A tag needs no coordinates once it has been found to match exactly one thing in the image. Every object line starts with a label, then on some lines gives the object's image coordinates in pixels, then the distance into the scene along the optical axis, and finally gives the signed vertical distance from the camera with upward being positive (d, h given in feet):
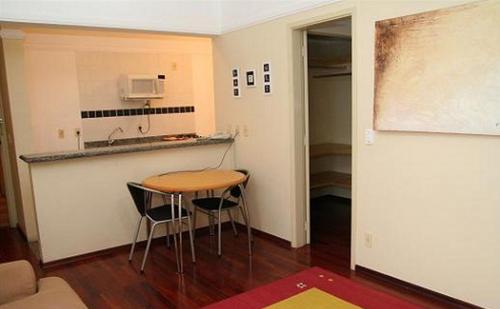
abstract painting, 7.50 +0.52
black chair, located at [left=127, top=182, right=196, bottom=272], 11.20 -2.99
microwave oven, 16.89 +0.93
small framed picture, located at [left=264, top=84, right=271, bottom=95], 12.59 +0.44
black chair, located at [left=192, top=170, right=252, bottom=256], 12.16 -3.03
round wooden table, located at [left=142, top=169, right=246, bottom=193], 10.87 -2.13
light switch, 9.78 -0.90
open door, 12.01 -1.09
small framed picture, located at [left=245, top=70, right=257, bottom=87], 13.16 +0.85
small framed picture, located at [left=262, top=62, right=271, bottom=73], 12.49 +1.13
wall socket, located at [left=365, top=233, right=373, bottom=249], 10.27 -3.57
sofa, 6.27 -2.95
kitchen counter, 11.21 -1.23
